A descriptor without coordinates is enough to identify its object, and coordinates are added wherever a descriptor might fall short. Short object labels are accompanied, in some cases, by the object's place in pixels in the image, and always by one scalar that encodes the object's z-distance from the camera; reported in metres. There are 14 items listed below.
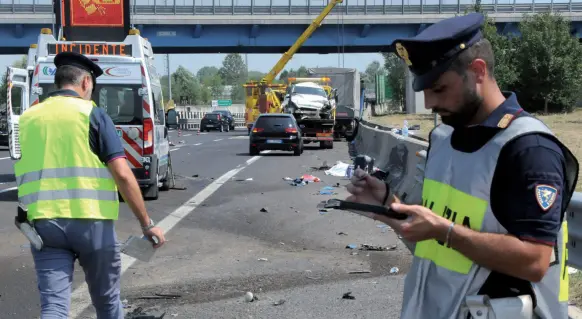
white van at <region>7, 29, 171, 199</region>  14.48
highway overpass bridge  59.78
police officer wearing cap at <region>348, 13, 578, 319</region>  2.39
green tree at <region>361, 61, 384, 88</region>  91.62
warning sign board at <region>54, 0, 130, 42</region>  16.06
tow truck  36.52
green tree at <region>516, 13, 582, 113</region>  53.44
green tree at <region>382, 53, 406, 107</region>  89.81
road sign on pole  134.43
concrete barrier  6.00
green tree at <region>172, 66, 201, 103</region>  178.00
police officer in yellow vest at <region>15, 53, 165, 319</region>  4.44
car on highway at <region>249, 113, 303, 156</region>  29.58
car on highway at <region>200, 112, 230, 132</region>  68.31
